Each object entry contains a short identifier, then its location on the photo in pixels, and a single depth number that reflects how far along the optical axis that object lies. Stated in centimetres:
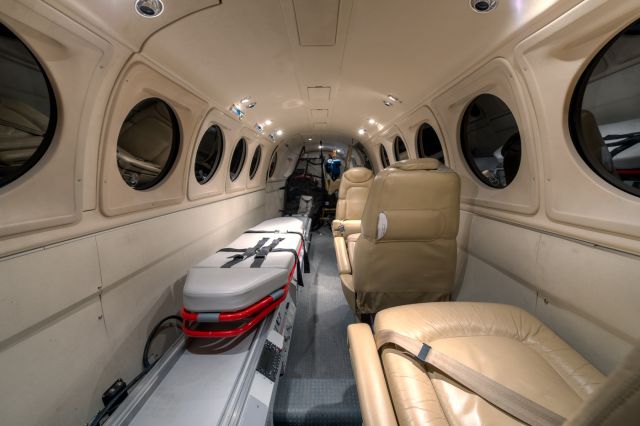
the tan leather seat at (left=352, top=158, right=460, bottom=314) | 200
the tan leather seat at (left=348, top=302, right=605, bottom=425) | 104
